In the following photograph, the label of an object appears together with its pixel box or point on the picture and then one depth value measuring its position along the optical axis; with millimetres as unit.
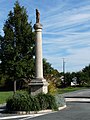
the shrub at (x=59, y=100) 13075
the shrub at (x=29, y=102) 11791
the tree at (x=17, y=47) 20719
